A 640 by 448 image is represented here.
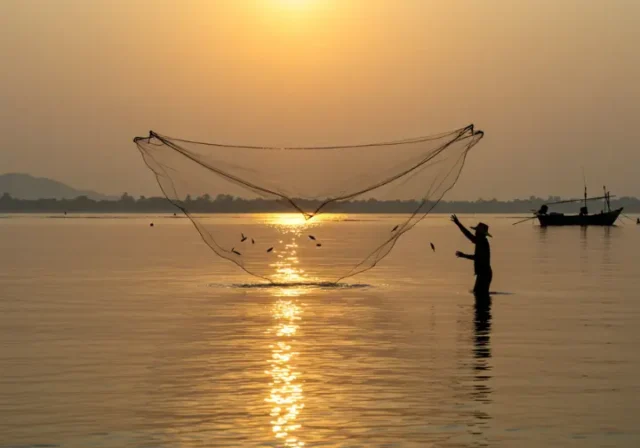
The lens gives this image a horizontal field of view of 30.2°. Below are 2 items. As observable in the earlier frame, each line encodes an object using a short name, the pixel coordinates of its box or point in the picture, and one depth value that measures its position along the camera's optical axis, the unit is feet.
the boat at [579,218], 542.98
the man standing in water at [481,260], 110.01
